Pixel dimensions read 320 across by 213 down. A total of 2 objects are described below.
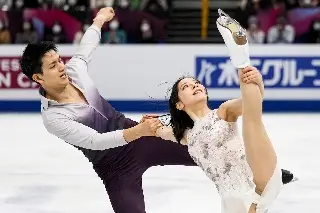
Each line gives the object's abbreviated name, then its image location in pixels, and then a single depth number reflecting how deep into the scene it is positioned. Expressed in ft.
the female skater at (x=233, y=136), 18.84
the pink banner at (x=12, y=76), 61.41
